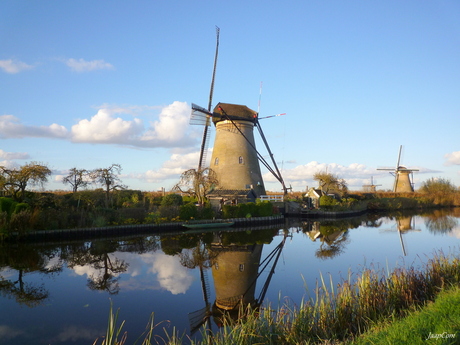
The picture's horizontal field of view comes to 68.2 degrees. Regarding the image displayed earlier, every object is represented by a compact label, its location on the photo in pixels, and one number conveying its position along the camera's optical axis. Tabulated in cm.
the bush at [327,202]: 3038
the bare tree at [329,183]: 3466
